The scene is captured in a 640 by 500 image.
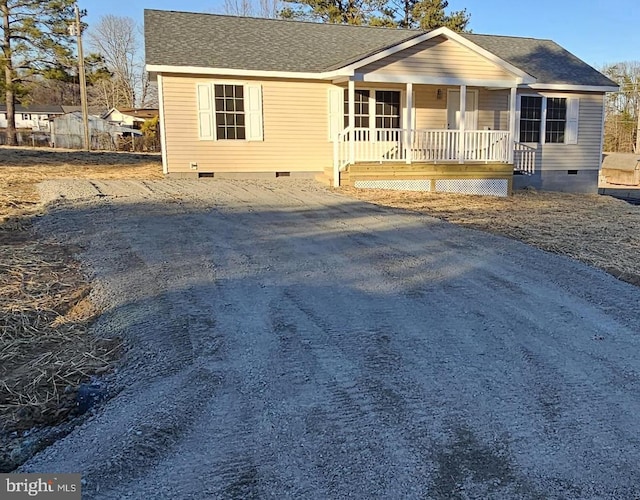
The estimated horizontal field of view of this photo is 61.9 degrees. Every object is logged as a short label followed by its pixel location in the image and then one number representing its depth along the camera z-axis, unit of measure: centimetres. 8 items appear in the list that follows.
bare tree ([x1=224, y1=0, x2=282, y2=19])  4006
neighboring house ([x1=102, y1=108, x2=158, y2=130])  4181
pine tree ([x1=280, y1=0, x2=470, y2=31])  2728
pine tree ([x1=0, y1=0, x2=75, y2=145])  2558
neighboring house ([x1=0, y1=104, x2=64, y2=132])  5650
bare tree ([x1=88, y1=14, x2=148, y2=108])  5219
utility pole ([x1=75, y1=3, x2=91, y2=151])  2491
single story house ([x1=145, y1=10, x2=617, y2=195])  1312
